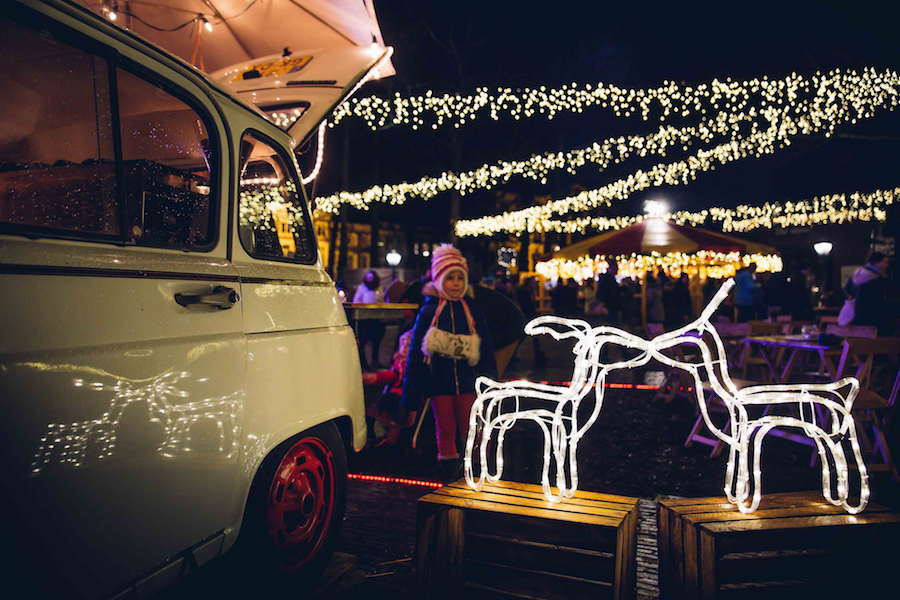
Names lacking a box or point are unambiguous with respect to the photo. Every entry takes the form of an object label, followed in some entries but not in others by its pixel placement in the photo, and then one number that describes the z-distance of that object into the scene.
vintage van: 1.67
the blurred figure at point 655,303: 16.80
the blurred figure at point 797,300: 11.98
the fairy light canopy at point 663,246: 10.10
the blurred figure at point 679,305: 17.56
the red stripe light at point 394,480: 4.83
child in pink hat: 4.45
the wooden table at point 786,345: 5.81
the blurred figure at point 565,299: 16.66
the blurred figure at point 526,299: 15.57
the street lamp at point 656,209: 12.64
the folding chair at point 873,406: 4.82
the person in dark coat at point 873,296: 7.67
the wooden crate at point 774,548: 2.32
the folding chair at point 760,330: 7.98
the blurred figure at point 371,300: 11.10
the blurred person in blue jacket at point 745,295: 15.17
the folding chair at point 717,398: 5.60
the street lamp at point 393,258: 27.09
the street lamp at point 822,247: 20.97
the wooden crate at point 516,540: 2.36
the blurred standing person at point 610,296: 13.77
